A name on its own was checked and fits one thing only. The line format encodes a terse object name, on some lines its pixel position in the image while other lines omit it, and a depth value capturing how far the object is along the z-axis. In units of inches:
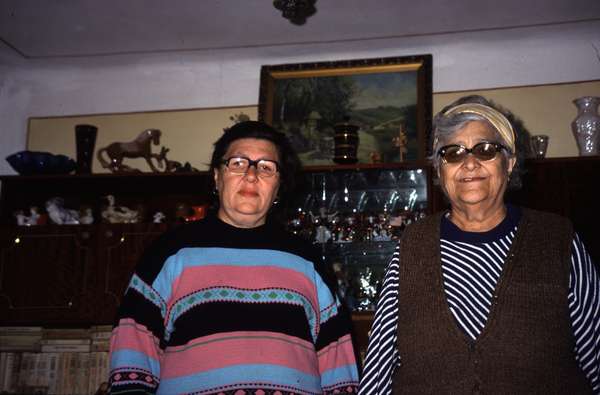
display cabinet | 122.0
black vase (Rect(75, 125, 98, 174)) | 134.3
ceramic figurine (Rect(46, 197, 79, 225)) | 130.1
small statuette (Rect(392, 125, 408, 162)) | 129.3
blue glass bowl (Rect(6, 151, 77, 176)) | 131.0
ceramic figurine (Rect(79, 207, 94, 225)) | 130.6
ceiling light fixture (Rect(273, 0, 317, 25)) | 105.4
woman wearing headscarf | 53.2
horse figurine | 134.9
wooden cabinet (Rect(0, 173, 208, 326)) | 121.1
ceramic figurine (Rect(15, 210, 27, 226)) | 130.1
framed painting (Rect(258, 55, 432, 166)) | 132.4
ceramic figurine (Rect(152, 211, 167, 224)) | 128.1
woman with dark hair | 60.4
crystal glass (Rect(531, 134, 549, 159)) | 117.4
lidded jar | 123.0
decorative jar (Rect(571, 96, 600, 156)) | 116.9
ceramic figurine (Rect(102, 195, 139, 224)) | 129.3
